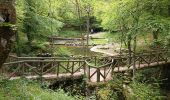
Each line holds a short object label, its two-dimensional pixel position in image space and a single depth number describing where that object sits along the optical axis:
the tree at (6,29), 3.85
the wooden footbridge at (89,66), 7.23
